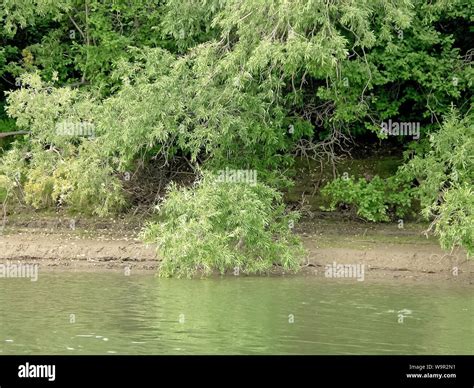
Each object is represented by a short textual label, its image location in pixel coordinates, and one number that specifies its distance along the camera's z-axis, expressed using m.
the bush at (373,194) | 25.39
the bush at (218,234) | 22.00
